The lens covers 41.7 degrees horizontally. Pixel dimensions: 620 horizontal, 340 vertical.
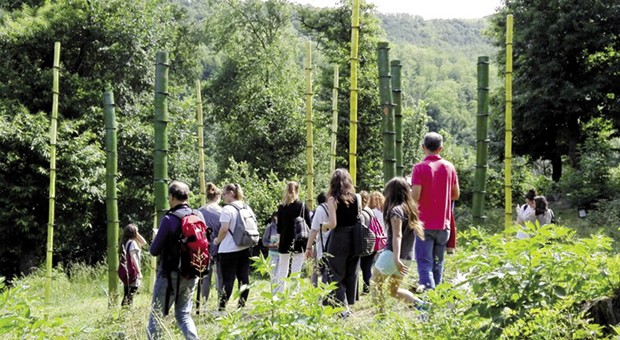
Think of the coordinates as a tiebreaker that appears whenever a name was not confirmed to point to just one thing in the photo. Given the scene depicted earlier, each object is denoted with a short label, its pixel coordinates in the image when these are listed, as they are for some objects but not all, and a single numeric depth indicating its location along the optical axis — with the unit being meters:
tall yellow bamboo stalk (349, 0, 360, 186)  8.96
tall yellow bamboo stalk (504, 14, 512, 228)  8.71
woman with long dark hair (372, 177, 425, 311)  6.39
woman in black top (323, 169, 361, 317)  7.02
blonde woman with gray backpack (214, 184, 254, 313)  8.22
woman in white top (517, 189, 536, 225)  10.47
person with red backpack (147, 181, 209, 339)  6.08
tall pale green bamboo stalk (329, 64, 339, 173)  10.52
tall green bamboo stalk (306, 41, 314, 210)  9.39
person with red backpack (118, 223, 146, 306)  8.81
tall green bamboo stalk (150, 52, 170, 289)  8.00
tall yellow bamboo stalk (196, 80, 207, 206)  10.90
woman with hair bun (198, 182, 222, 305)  8.63
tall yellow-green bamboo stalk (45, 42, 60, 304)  10.67
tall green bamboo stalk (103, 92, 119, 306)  9.02
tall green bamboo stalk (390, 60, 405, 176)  9.57
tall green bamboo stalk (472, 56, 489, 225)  8.50
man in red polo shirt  6.77
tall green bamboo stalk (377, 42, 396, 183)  8.83
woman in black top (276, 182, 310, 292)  8.62
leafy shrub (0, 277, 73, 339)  4.30
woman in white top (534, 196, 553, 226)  10.23
